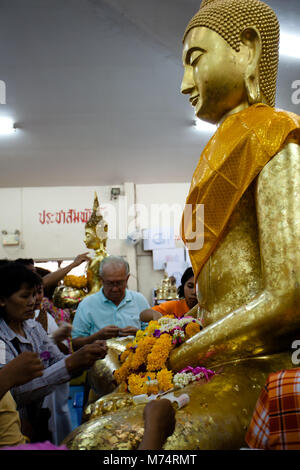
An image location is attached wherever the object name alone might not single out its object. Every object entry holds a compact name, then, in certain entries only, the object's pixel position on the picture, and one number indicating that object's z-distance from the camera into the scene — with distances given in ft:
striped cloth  2.84
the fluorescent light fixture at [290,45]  11.49
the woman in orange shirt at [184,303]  11.38
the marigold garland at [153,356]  4.89
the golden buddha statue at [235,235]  4.13
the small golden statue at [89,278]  16.43
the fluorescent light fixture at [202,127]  21.52
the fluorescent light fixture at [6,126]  20.71
